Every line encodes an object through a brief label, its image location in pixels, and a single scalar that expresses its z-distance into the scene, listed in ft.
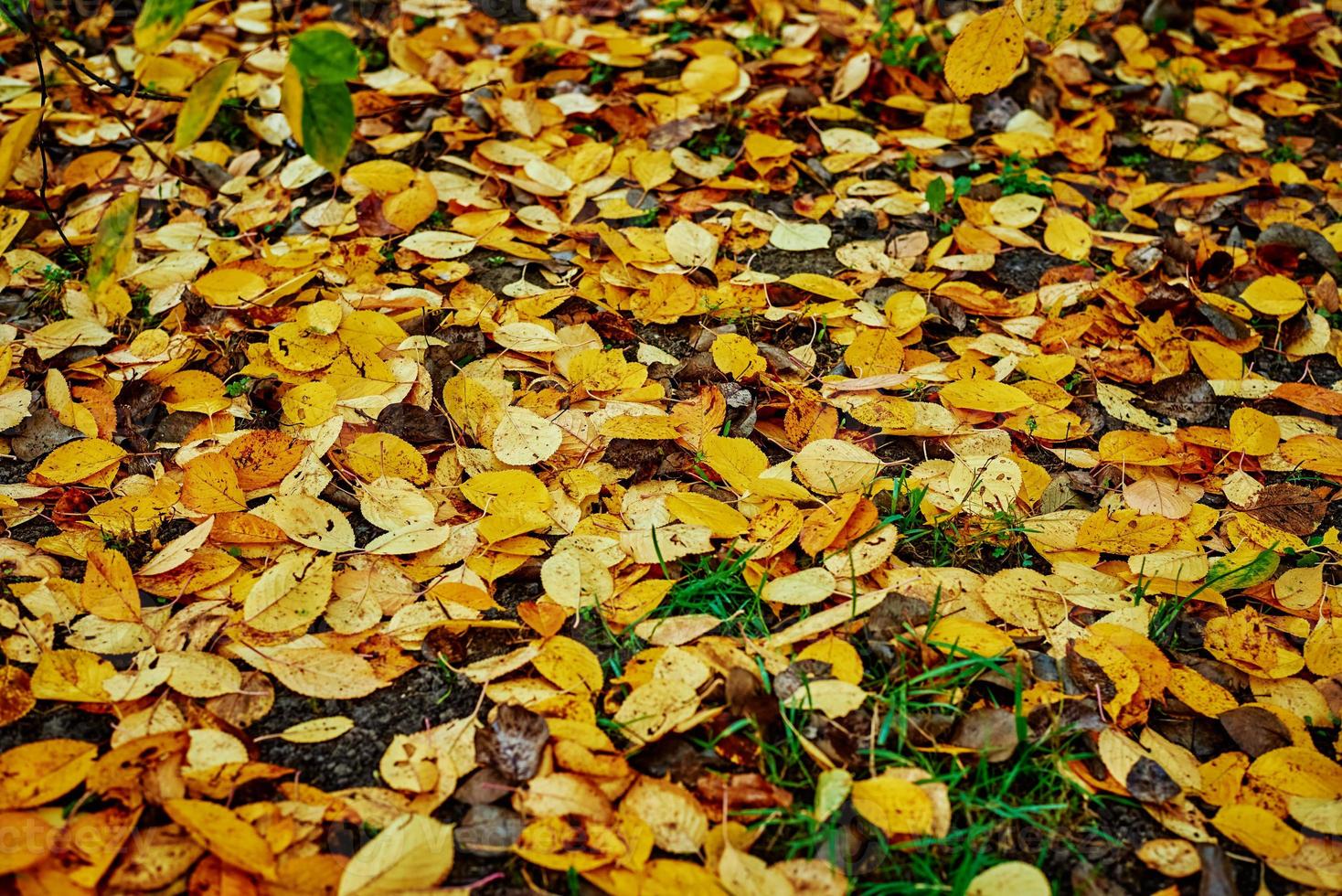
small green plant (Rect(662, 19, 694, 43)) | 9.61
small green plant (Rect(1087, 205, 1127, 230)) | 7.95
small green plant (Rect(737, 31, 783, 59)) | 9.29
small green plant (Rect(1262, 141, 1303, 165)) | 8.80
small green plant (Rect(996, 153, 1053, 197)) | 8.16
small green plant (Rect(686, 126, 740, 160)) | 8.39
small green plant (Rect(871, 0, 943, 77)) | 9.27
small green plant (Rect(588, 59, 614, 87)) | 8.98
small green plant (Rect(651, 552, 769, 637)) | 4.89
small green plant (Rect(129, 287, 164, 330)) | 6.66
